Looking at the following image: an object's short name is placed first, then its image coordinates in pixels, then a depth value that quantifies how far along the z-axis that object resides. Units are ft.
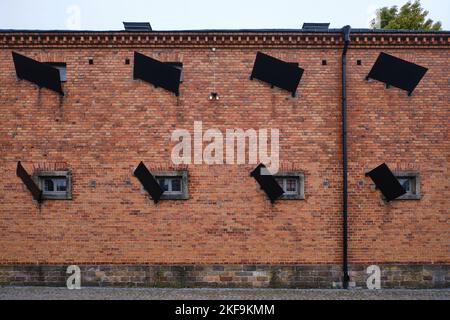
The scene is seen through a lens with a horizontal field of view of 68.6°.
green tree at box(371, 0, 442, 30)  56.18
